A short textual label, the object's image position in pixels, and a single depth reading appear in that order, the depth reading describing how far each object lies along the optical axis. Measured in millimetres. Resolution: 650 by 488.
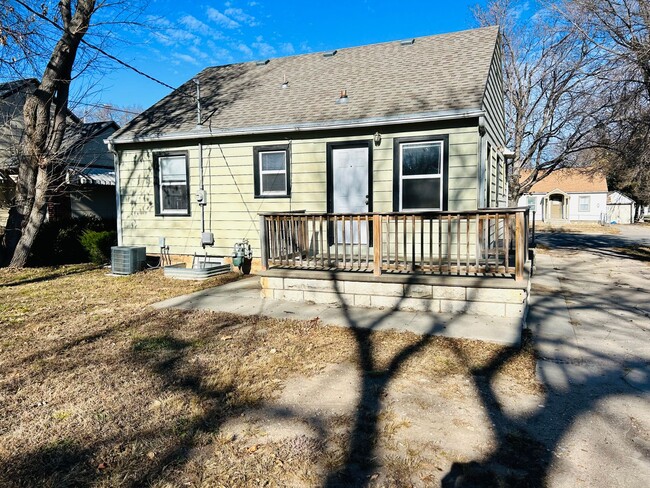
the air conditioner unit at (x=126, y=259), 9430
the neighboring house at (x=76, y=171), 11531
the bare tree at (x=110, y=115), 11508
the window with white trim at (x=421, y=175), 7695
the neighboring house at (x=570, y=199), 36250
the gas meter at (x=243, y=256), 9211
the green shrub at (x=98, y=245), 11125
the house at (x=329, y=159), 6875
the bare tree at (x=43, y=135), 9906
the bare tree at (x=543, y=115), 16091
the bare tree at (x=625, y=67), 9938
